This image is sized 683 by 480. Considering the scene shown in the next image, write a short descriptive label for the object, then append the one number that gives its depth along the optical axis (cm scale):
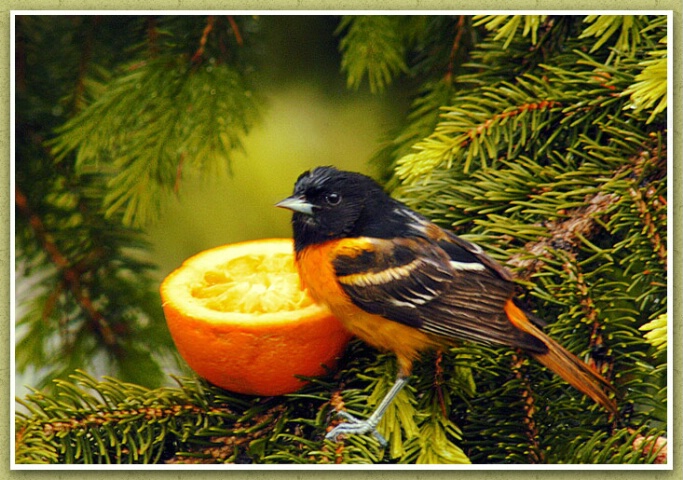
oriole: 407
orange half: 386
